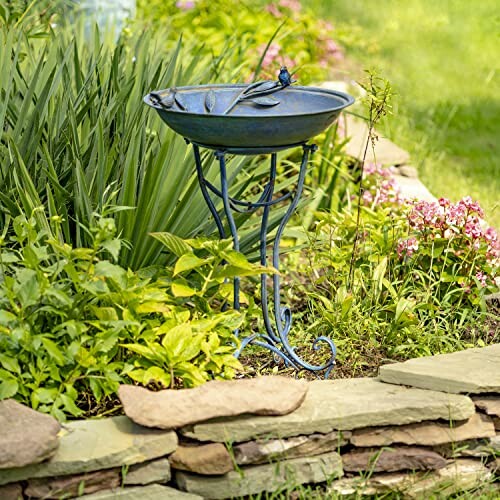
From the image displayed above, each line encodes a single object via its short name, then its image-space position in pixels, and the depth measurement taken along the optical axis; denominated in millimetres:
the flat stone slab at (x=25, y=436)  4552
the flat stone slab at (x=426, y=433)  5312
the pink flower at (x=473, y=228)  6920
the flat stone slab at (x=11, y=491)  4749
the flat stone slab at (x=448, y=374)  5462
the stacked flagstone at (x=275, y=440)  4778
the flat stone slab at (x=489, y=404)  5570
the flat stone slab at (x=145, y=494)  4853
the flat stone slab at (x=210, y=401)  4875
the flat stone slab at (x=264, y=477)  5050
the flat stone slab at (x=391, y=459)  5326
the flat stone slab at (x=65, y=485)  4774
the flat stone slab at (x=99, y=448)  4714
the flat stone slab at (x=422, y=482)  5315
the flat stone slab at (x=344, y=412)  5004
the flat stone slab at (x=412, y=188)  9156
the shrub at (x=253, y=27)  12278
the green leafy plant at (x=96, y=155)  6028
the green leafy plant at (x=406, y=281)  6526
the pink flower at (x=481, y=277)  6895
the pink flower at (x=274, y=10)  13489
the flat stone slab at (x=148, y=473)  4907
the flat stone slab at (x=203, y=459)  4961
